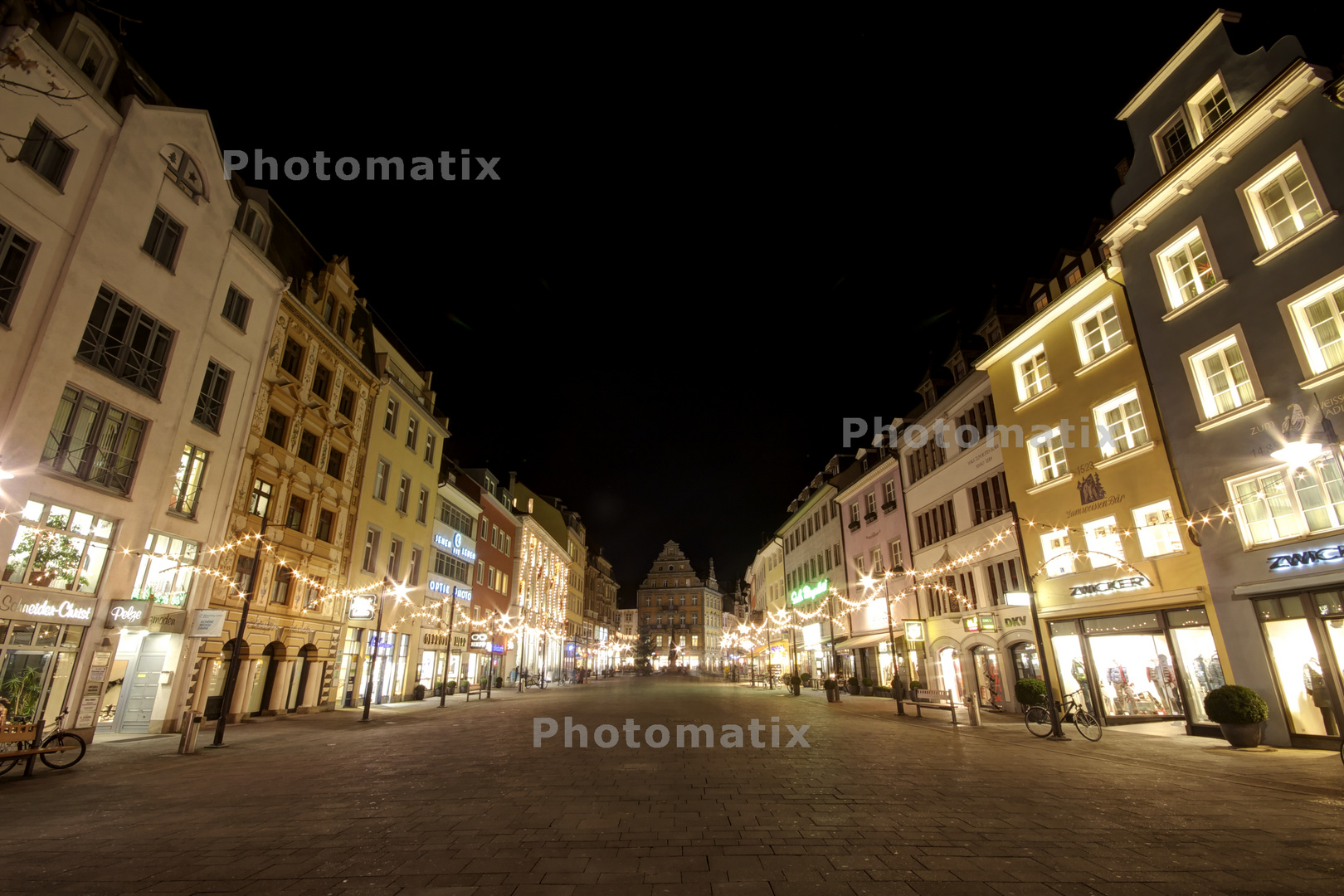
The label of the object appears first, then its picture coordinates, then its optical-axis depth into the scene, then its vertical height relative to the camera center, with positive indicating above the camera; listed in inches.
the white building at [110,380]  556.7 +283.6
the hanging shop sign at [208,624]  677.9 +36.5
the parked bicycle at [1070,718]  642.8 -70.0
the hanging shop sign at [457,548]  1493.8 +266.4
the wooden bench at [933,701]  836.6 -72.5
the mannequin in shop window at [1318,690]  520.4 -30.6
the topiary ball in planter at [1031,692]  810.2 -47.3
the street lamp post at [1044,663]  634.2 -8.8
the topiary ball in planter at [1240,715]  543.8 -51.9
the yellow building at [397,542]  1121.4 +230.7
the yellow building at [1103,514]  669.3 +165.4
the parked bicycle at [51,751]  433.7 -64.0
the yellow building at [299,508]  837.8 +221.1
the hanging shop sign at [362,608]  1048.8 +80.6
